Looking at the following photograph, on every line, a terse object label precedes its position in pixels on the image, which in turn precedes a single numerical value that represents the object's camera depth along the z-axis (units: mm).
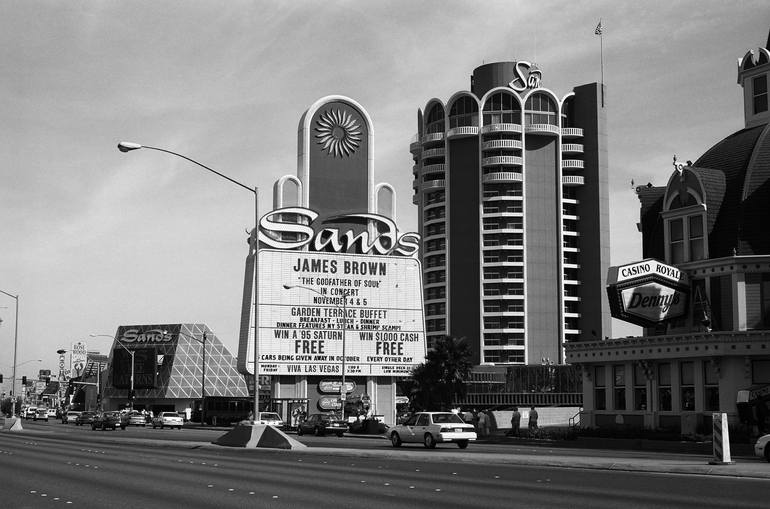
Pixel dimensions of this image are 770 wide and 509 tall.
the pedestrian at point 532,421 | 49456
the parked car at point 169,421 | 85438
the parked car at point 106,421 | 75188
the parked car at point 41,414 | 127438
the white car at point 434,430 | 39656
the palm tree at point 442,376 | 72312
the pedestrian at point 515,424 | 50703
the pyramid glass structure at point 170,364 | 142000
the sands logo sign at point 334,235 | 76125
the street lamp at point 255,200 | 37094
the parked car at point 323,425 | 62500
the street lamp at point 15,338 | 72375
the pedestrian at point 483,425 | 53469
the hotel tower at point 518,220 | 146875
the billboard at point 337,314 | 75812
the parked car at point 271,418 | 71312
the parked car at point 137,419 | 92000
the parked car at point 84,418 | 96500
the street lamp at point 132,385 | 130125
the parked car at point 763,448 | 30489
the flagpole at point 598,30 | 158625
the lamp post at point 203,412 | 93975
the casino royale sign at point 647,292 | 49719
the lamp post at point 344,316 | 68125
